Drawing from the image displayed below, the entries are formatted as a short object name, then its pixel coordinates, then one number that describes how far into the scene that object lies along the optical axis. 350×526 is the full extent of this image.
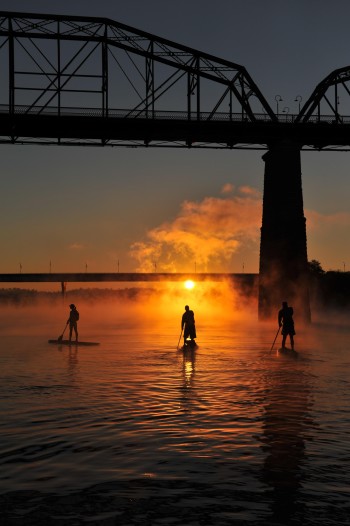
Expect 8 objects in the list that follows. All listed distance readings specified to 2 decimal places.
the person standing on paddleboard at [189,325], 33.16
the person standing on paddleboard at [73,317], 38.38
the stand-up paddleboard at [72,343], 37.25
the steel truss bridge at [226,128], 57.97
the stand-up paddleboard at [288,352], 30.89
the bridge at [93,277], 171.00
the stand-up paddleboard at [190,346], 33.16
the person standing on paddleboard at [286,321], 32.84
